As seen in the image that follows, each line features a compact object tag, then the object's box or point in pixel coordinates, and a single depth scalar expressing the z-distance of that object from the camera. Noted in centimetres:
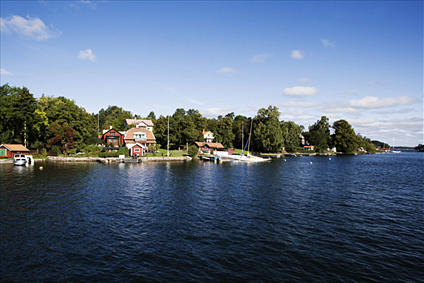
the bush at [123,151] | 8531
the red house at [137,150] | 8794
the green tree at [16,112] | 7925
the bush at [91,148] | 8694
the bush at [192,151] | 9819
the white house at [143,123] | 11478
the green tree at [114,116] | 14175
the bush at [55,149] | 8419
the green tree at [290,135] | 14982
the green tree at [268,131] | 12275
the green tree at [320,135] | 17300
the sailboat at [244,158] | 9681
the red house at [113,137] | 9800
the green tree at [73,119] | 8881
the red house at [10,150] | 7438
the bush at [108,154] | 8238
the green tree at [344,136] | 17438
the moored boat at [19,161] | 6519
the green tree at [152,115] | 18811
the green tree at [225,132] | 13638
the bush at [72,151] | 8450
